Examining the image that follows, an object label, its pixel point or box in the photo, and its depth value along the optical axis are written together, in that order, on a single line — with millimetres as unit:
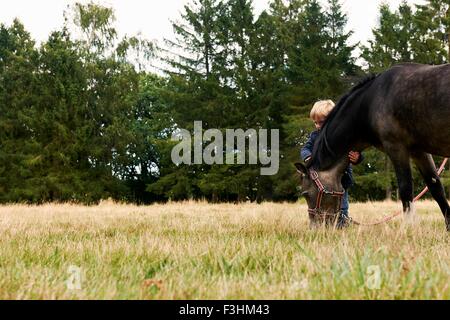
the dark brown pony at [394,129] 9156
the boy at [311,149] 11233
